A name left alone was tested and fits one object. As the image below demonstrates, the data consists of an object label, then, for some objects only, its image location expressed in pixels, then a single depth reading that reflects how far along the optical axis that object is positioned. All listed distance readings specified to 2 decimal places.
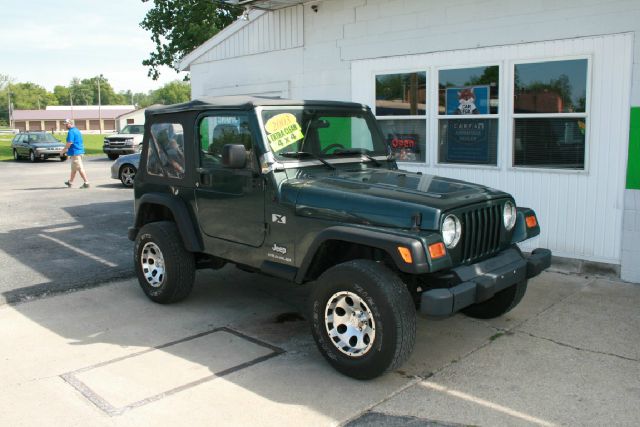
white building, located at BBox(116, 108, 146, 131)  94.94
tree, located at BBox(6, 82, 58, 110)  141.00
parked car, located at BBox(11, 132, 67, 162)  28.25
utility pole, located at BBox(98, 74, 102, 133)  108.77
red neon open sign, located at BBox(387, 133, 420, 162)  8.47
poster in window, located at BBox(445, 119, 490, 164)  7.70
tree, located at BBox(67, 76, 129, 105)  162.82
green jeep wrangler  4.00
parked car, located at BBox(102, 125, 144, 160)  29.61
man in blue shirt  15.62
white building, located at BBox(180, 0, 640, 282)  6.53
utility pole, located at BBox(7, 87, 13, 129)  120.72
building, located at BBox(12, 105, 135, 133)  115.75
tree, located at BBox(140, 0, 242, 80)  25.33
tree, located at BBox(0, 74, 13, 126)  130.01
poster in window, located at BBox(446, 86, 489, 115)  7.60
